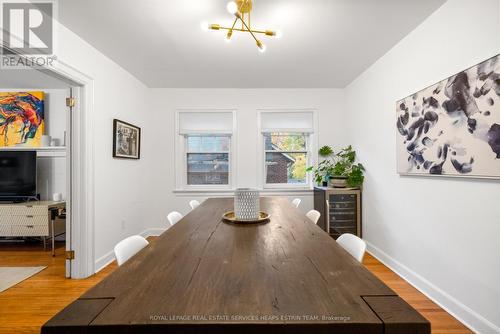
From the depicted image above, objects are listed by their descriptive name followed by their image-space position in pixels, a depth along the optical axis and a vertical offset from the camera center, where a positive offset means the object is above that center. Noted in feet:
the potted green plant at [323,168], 12.82 +0.10
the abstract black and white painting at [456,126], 5.30 +1.17
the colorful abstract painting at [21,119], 12.27 +2.68
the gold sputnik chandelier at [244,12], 6.12 +4.29
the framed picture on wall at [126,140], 10.28 +1.42
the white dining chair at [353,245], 4.03 -1.36
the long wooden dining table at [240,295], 1.87 -1.20
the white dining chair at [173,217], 6.38 -1.29
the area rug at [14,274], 8.23 -3.88
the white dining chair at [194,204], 8.48 -1.21
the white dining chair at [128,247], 3.86 -1.34
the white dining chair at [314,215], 6.49 -1.28
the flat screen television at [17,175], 11.53 -0.20
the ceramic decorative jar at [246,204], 5.19 -0.75
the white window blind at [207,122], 13.91 +2.83
